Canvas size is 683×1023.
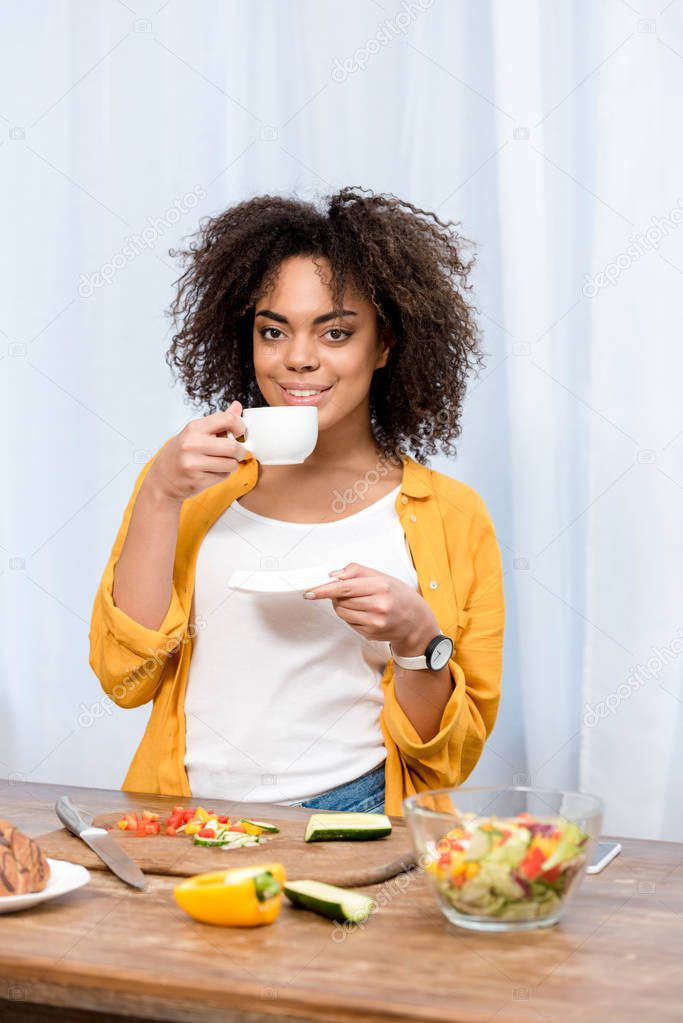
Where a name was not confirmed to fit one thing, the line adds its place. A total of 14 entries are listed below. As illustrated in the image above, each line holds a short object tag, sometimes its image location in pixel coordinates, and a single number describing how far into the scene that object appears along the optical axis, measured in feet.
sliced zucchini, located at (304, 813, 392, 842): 7.80
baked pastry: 7.05
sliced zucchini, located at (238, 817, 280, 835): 7.94
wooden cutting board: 7.44
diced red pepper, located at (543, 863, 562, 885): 6.86
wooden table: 6.48
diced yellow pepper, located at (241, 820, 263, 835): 7.89
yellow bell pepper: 6.91
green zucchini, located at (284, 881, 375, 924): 6.97
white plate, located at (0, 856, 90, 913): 7.01
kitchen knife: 7.35
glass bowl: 6.83
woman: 9.10
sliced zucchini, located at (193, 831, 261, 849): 7.75
